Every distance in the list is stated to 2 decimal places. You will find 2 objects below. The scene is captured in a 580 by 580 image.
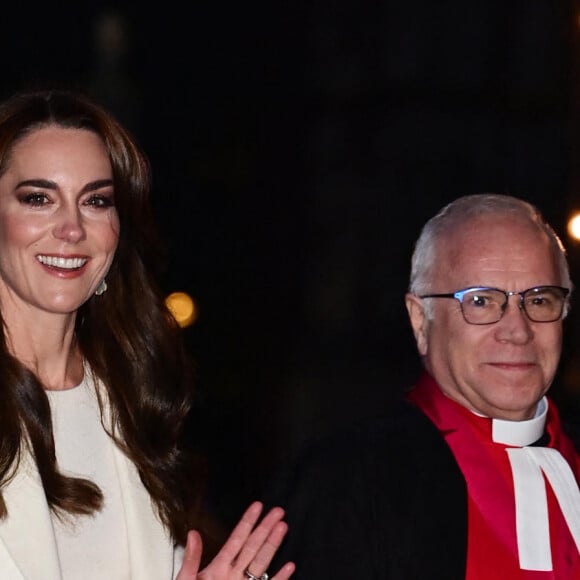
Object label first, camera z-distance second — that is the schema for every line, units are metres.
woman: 7.25
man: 7.85
